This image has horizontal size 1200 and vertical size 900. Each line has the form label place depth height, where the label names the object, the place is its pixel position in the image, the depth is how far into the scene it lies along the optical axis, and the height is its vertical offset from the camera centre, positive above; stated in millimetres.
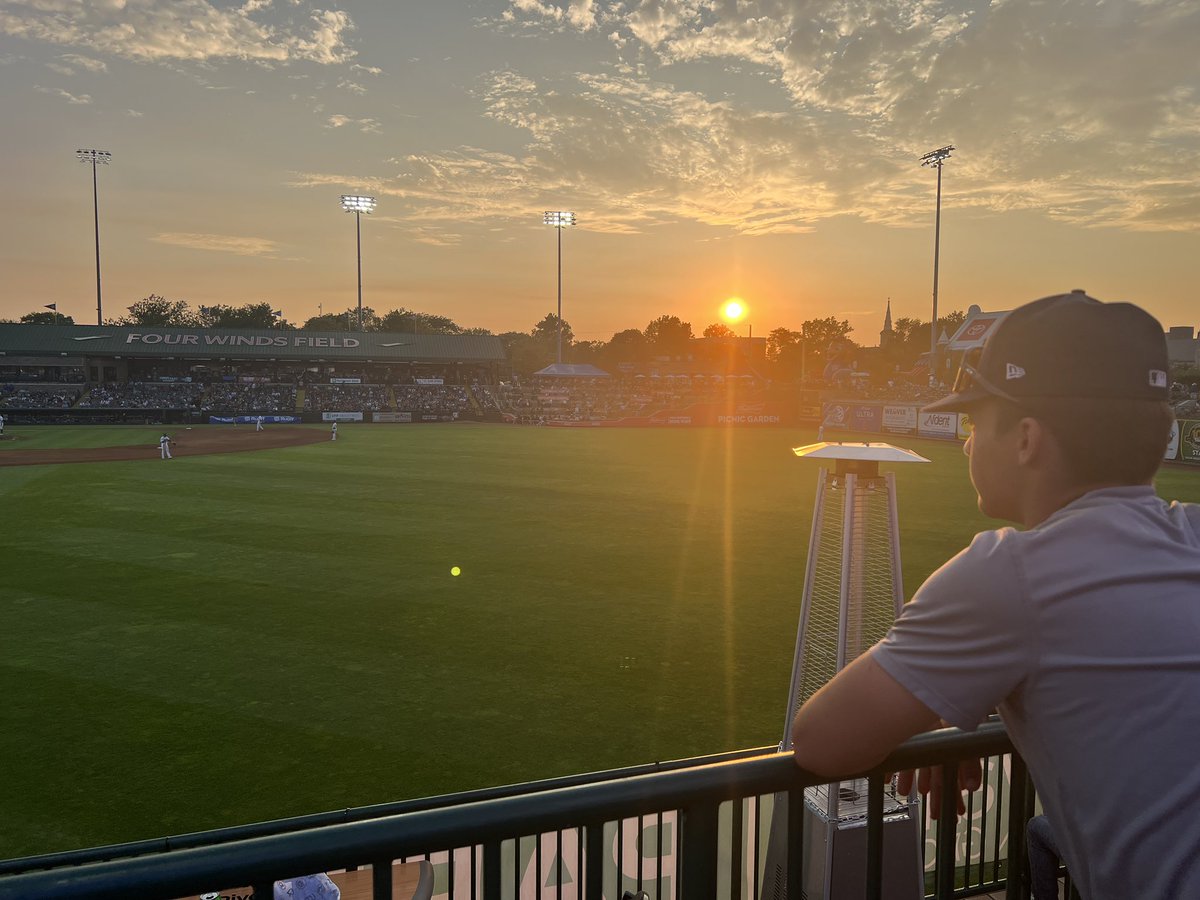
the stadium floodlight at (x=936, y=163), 52656 +15040
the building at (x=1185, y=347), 100438 +6278
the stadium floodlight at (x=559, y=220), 75250 +15430
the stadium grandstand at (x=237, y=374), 62000 +618
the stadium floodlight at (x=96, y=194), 73812 +16995
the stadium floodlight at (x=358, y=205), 77625 +16953
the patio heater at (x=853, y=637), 4723 -1589
